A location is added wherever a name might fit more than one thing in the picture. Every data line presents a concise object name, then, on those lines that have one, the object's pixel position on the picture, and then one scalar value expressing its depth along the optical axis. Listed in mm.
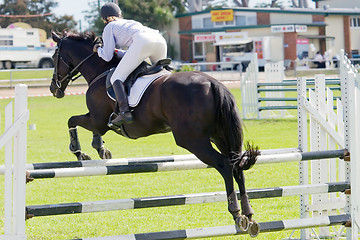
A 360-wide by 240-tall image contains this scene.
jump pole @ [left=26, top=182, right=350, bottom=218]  10102
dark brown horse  11297
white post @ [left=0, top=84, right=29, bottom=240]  9687
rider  13156
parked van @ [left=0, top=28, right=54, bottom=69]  91562
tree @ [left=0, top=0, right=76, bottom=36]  144162
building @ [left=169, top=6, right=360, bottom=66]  108562
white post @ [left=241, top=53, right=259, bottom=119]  39534
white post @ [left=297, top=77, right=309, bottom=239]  13711
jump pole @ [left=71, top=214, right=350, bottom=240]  10484
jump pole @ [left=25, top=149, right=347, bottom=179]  10555
